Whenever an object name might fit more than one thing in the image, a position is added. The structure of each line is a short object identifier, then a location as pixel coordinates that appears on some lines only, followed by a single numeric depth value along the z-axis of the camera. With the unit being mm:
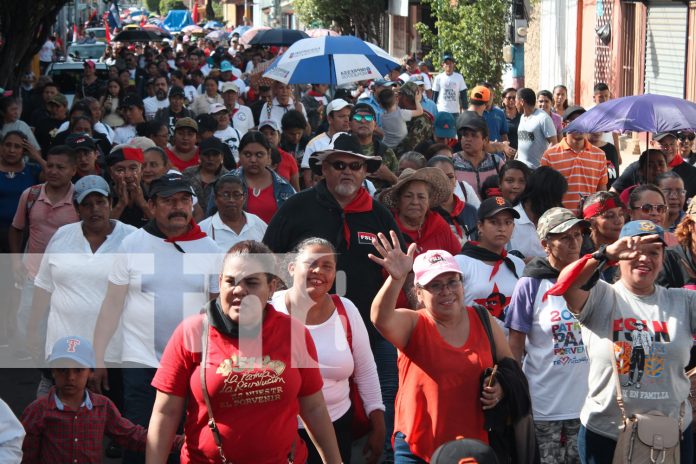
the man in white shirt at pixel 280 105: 15203
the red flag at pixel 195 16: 87819
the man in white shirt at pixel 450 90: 20672
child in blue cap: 5781
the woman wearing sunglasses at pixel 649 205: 7910
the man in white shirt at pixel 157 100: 18750
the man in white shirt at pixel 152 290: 6434
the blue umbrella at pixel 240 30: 51725
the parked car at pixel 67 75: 24094
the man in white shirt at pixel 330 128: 10734
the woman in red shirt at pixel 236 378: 4766
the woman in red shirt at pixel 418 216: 7457
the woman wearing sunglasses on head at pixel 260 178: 8812
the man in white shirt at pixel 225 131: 12398
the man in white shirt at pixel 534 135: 13172
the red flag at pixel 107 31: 57875
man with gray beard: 6688
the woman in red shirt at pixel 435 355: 5113
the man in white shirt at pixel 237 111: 15023
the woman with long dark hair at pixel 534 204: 7891
